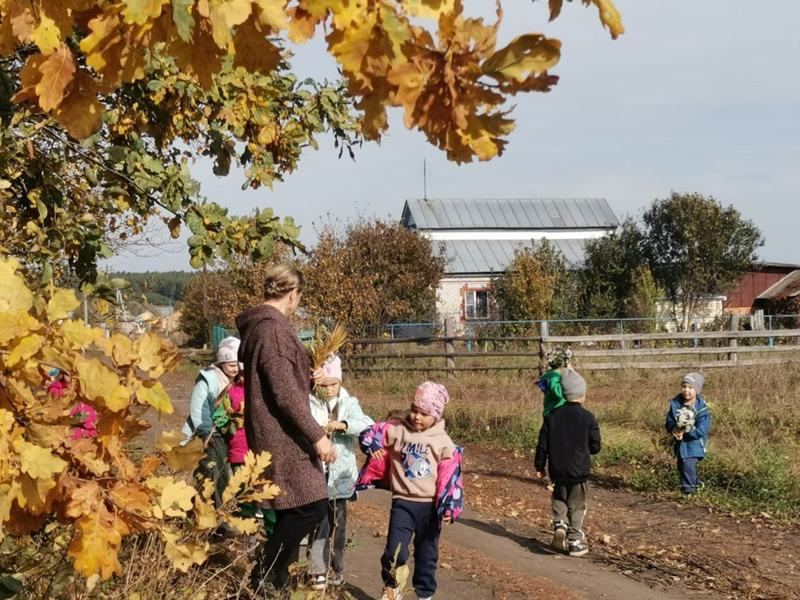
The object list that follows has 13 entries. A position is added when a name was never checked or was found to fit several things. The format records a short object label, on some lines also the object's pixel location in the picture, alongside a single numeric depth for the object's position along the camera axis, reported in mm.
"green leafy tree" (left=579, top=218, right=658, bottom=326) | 32469
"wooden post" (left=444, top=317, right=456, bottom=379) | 19294
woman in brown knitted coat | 3939
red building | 39325
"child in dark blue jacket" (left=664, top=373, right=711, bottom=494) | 8461
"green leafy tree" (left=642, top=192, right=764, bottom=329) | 31625
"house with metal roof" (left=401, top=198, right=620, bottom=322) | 38562
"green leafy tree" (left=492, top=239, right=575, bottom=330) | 31266
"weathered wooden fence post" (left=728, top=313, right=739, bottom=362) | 19203
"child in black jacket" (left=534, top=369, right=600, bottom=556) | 6918
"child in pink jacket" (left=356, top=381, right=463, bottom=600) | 4871
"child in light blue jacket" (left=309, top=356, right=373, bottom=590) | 5289
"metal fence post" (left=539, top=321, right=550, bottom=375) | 16672
